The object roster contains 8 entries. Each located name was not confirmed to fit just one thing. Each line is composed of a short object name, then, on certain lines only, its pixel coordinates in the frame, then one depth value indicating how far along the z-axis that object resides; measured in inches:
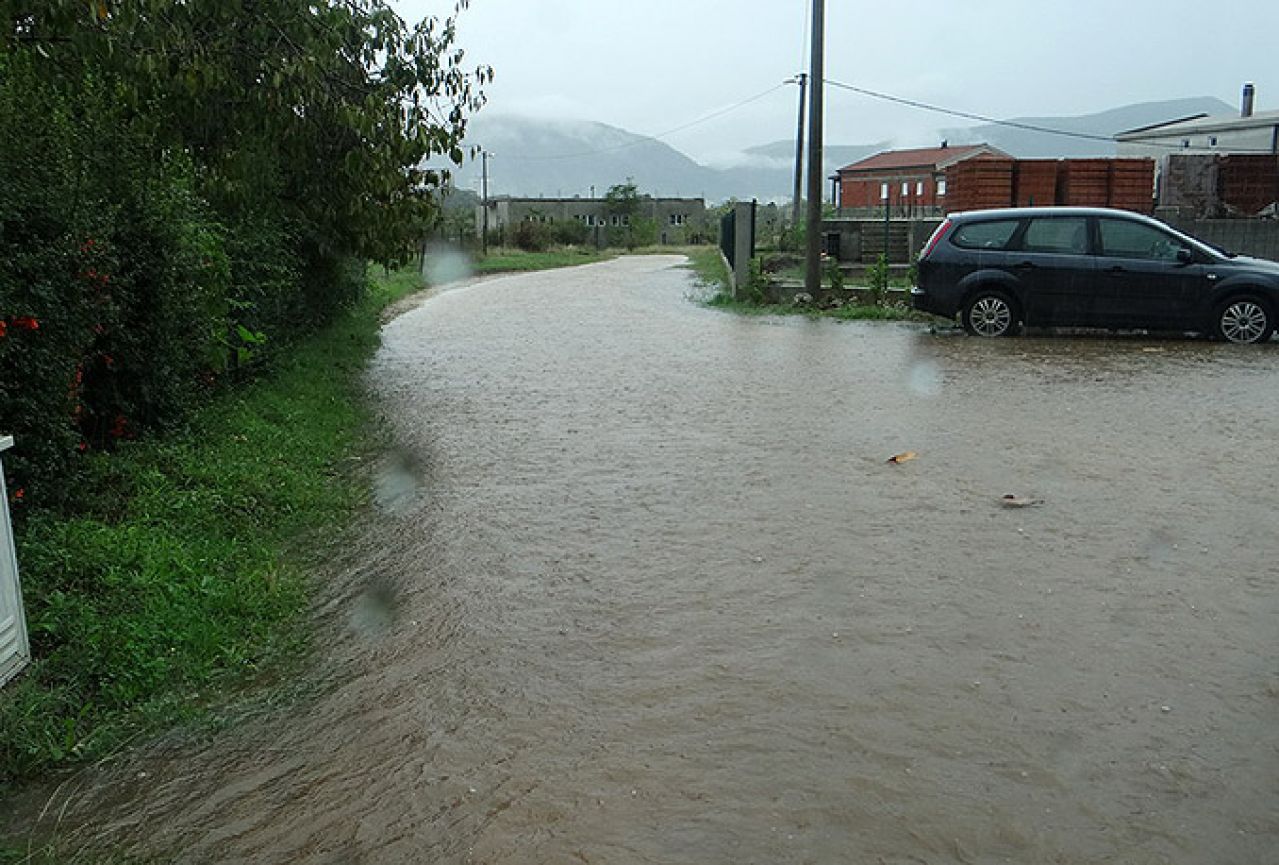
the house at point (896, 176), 2586.1
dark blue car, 545.3
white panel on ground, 164.6
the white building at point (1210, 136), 1793.8
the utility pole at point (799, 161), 1651.1
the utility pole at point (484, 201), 2149.4
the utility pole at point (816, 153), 781.9
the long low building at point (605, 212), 3393.2
